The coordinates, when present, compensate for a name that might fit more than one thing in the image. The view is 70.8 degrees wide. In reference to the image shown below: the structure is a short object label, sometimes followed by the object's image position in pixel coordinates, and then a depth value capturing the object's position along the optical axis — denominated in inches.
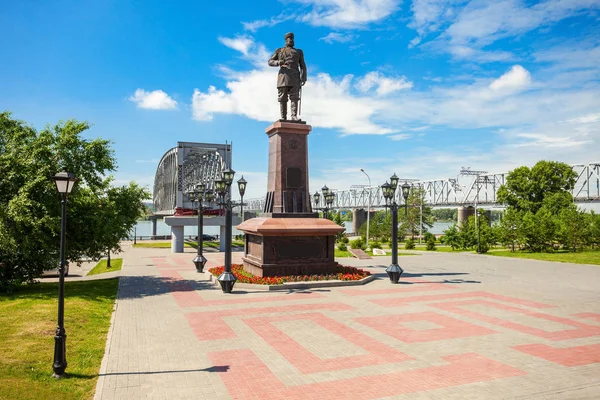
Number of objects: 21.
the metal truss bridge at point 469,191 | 2710.4
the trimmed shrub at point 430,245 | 1635.6
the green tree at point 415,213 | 2519.7
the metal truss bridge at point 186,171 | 2266.2
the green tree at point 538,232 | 1411.2
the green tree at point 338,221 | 2153.8
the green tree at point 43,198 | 591.8
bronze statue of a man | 768.9
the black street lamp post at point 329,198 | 1101.1
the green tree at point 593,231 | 1428.4
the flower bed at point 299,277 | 673.6
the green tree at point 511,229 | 1472.7
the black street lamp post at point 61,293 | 305.9
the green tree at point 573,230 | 1411.2
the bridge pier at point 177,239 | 1520.7
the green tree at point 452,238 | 1638.8
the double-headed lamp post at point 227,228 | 631.2
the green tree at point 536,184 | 1947.6
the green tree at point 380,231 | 2188.7
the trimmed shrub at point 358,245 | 1632.9
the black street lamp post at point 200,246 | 895.1
